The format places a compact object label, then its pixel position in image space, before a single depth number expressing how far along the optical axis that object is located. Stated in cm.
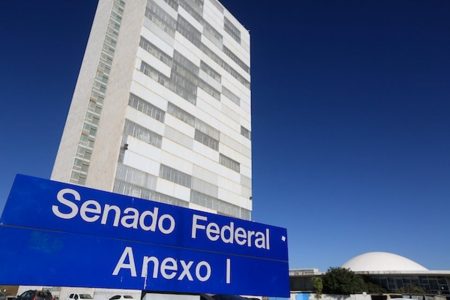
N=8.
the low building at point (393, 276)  7394
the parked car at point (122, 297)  2206
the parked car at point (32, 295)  1880
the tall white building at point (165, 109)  3775
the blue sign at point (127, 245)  271
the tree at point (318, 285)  7069
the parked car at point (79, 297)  2623
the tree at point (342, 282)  6856
